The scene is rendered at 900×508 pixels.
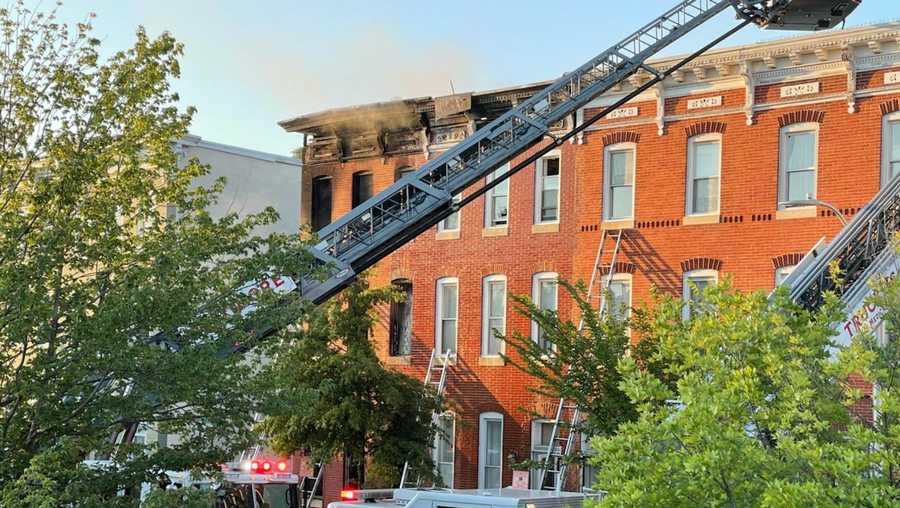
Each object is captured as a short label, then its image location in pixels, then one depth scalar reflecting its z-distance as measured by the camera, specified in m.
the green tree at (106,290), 13.88
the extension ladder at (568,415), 27.31
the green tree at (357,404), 27.53
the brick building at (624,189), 26.05
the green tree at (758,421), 9.47
